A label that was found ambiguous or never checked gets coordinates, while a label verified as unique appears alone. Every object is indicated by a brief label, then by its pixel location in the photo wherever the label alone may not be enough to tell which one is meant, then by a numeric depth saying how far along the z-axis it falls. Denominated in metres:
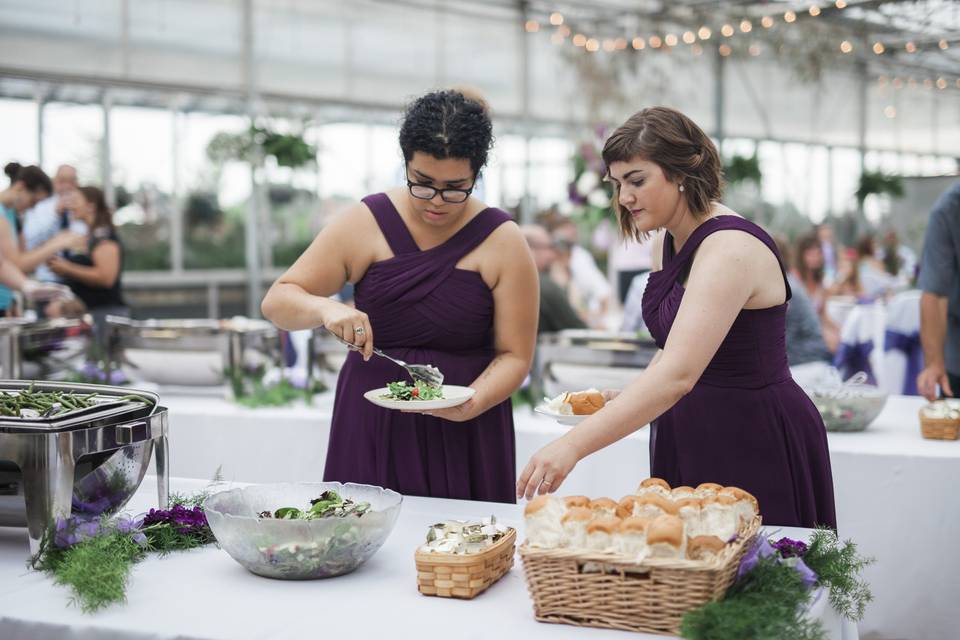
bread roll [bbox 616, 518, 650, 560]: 1.34
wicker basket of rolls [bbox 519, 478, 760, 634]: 1.31
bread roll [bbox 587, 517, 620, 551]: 1.36
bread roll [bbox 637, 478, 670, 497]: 1.56
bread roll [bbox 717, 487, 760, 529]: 1.46
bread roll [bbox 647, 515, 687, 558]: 1.32
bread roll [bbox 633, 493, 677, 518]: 1.42
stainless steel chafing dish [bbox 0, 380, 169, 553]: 1.64
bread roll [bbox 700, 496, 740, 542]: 1.41
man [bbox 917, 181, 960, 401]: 3.20
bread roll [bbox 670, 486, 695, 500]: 1.53
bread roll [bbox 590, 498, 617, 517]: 1.45
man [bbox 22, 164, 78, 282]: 5.50
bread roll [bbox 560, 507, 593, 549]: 1.38
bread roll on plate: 2.09
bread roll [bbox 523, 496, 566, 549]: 1.39
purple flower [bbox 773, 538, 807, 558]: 1.51
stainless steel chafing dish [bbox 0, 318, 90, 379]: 3.34
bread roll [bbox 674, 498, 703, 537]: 1.42
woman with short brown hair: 1.75
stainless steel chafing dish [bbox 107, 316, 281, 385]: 3.49
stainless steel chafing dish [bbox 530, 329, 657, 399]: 3.05
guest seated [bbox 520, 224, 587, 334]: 4.02
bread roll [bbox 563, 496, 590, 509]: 1.44
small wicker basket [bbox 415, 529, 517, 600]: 1.46
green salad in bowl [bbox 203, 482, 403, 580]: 1.52
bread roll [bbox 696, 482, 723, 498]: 1.49
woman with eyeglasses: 2.22
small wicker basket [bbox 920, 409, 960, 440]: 2.85
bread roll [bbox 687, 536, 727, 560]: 1.34
